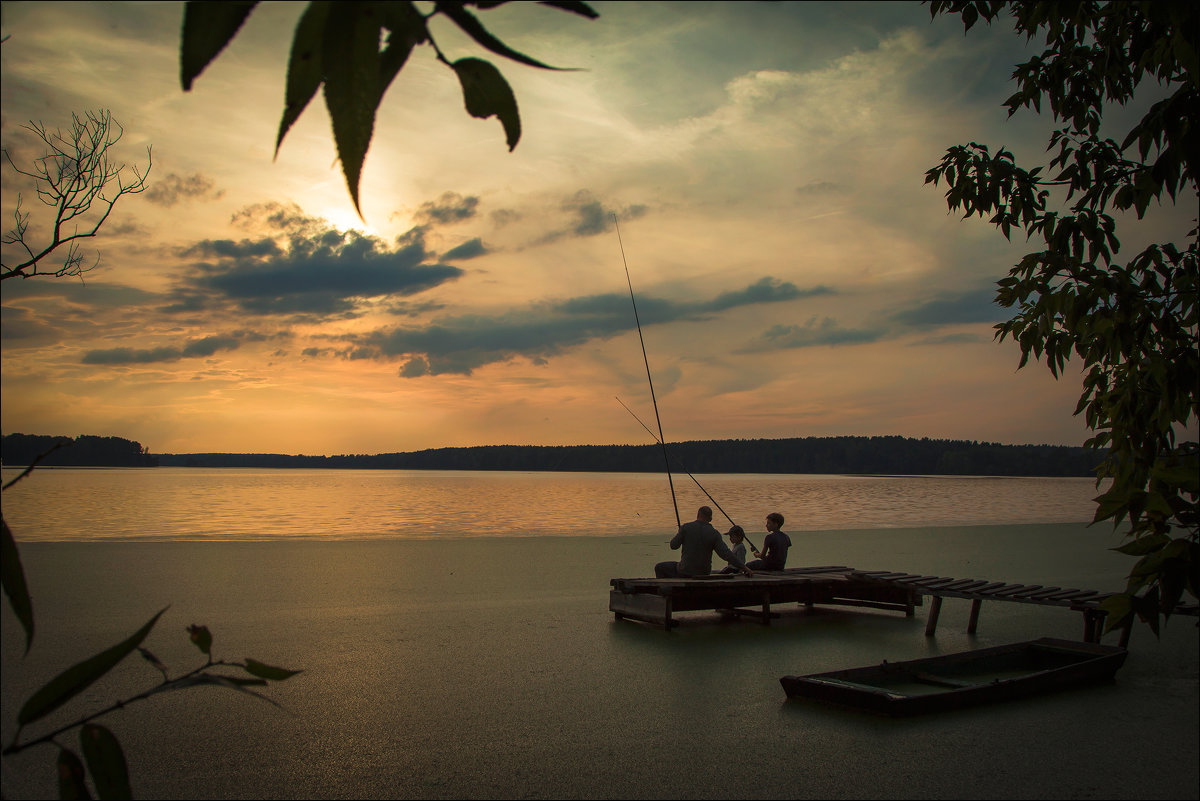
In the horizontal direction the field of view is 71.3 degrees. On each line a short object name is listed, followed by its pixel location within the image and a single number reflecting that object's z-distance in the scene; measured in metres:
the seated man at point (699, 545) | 11.02
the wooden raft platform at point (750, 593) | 10.46
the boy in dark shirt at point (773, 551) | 12.05
